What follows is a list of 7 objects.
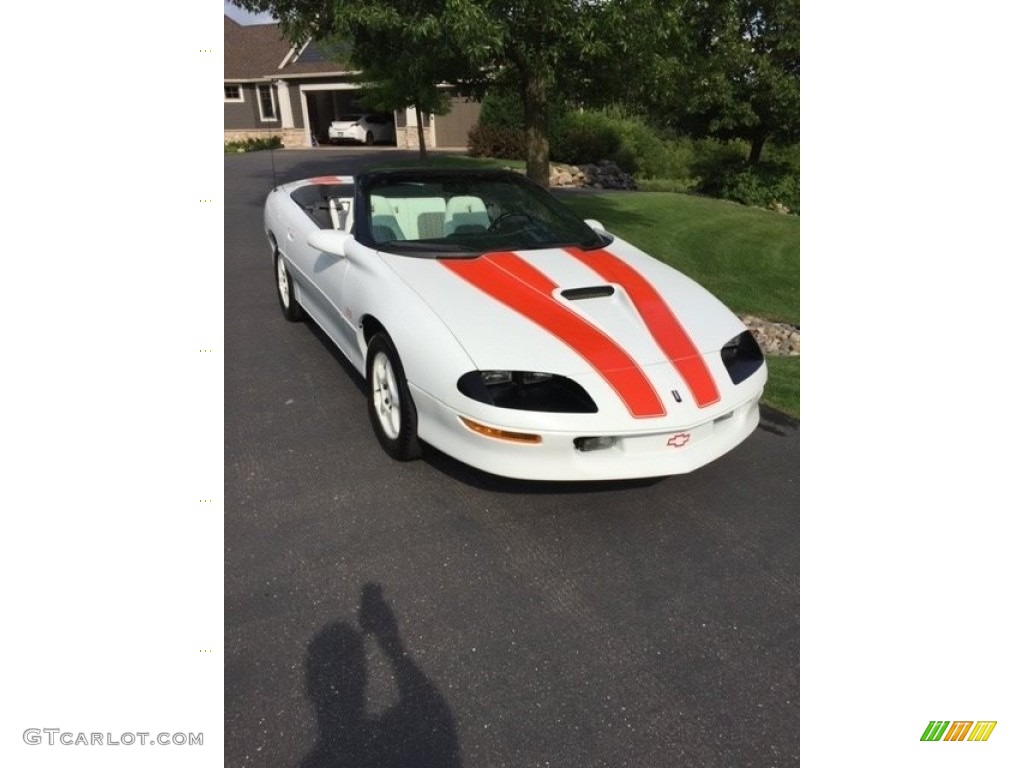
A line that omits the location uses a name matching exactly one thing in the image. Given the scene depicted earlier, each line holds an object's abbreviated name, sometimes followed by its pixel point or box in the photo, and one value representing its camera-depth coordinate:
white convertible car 2.78
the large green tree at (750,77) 14.23
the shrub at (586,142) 21.23
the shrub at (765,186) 17.61
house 28.22
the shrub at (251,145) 25.98
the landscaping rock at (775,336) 6.10
